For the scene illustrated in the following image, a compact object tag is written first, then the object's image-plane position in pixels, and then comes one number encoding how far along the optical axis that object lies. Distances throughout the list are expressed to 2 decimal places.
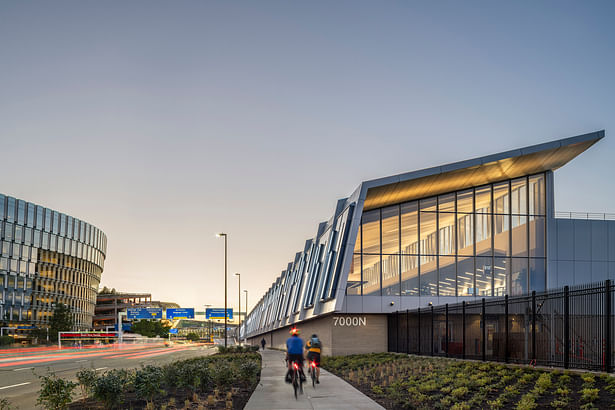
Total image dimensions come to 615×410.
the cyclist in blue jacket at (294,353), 16.22
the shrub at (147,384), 13.16
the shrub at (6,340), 73.03
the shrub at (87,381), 13.07
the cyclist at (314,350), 17.83
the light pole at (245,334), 125.79
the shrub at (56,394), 11.08
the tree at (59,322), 90.57
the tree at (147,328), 151.88
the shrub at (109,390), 12.34
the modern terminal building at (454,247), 32.25
